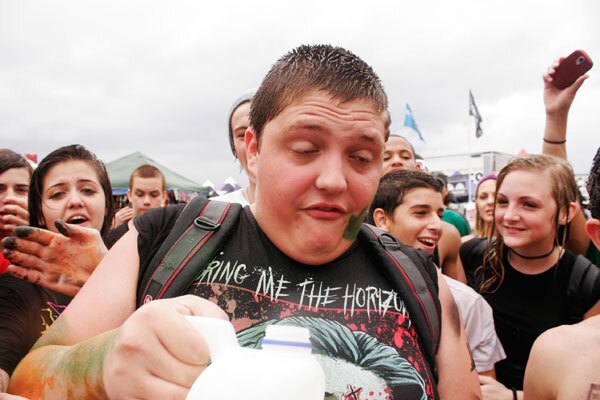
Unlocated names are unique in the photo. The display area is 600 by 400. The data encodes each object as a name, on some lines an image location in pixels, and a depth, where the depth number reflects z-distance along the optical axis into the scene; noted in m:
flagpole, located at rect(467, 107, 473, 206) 16.65
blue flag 17.61
